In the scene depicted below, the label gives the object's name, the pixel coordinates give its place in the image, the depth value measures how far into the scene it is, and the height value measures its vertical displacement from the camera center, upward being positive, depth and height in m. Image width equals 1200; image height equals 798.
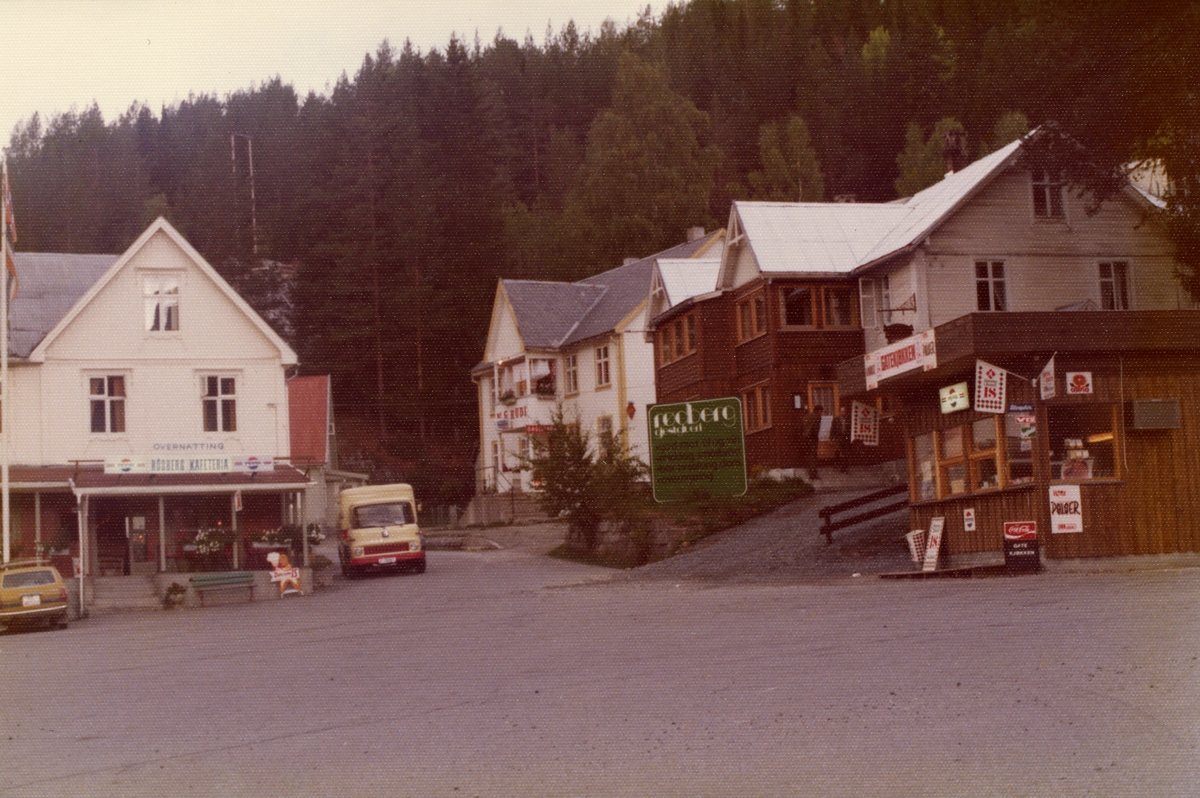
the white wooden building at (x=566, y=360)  59.50 +5.40
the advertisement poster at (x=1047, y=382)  25.02 +1.34
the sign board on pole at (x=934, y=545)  27.73 -1.48
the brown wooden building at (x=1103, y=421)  25.06 +0.64
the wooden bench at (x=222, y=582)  37.25 -1.98
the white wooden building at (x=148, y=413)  41.62 +2.74
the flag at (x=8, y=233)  38.09 +7.50
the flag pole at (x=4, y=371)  36.44 +3.66
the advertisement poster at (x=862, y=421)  33.47 +1.12
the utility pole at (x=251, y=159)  84.75 +21.68
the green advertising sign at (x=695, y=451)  36.25 +0.69
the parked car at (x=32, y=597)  31.73 -1.82
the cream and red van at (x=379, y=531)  41.84 -1.01
